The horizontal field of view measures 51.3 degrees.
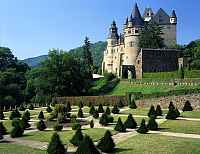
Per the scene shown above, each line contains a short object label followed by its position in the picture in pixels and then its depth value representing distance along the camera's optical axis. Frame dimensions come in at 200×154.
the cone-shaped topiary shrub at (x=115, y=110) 25.85
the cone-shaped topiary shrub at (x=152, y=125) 17.79
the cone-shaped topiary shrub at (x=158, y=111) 22.95
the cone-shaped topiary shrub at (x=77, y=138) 14.67
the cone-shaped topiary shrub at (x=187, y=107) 24.56
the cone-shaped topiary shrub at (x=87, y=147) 11.23
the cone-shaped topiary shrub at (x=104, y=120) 20.41
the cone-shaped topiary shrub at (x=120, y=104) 30.36
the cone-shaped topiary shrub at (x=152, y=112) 22.30
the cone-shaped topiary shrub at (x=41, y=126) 19.81
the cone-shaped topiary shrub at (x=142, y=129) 16.78
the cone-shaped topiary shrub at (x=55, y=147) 12.51
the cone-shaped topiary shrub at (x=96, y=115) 24.08
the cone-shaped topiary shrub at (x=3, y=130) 18.63
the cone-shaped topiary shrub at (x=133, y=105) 28.58
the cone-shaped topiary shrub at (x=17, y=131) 17.95
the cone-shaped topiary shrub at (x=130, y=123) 18.64
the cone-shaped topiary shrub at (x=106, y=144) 13.40
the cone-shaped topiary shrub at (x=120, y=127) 17.89
